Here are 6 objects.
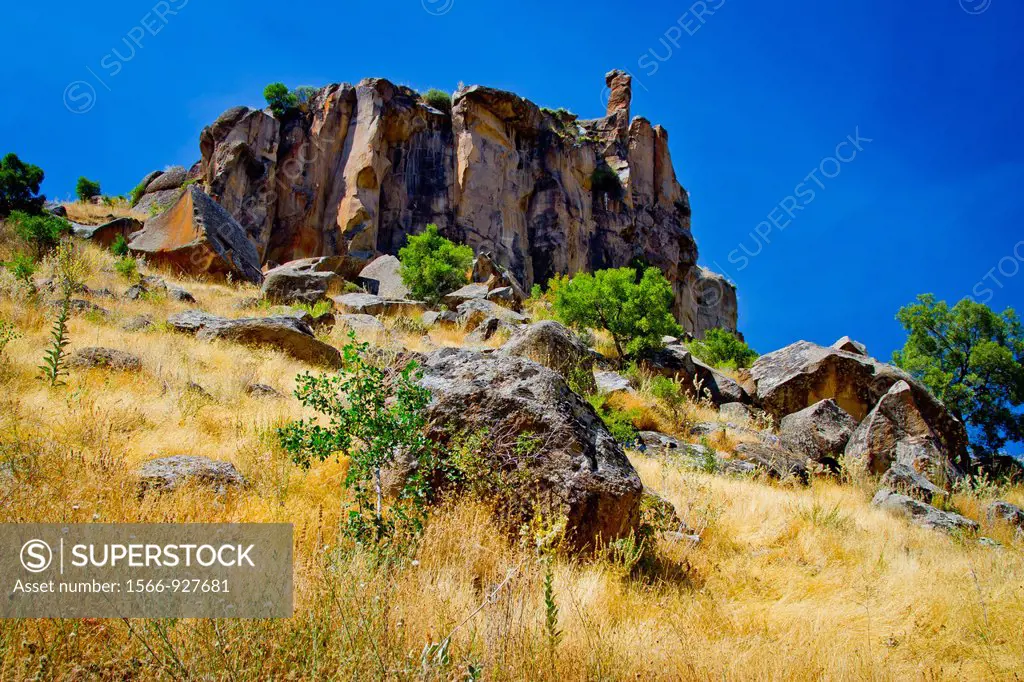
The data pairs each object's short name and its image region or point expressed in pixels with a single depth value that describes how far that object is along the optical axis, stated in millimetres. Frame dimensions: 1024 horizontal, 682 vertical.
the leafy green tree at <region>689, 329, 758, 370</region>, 19531
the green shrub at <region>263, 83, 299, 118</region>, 35719
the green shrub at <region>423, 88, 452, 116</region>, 37969
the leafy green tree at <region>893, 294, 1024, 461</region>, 19781
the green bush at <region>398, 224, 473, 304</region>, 20828
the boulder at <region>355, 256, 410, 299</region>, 22094
